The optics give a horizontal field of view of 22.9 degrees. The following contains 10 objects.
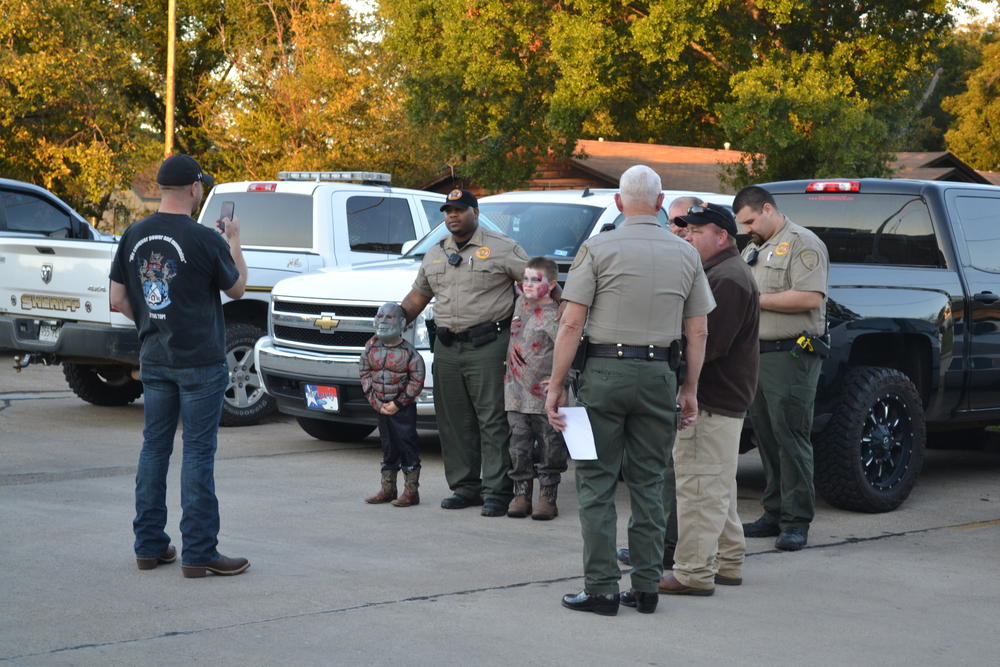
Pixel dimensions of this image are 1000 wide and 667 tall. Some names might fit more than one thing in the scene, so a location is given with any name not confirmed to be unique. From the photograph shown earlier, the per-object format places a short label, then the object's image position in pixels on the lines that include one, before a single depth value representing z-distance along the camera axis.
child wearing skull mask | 14.85
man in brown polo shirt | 11.16
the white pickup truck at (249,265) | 19.98
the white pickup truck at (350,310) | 17.38
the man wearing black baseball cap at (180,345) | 11.26
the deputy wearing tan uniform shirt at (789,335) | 13.27
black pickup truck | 14.78
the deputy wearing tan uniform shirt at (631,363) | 10.29
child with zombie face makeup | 14.34
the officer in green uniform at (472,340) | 14.72
